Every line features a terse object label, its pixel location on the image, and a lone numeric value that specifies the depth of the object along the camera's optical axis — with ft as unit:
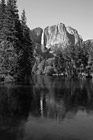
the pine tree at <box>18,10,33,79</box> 150.00
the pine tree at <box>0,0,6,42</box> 155.17
